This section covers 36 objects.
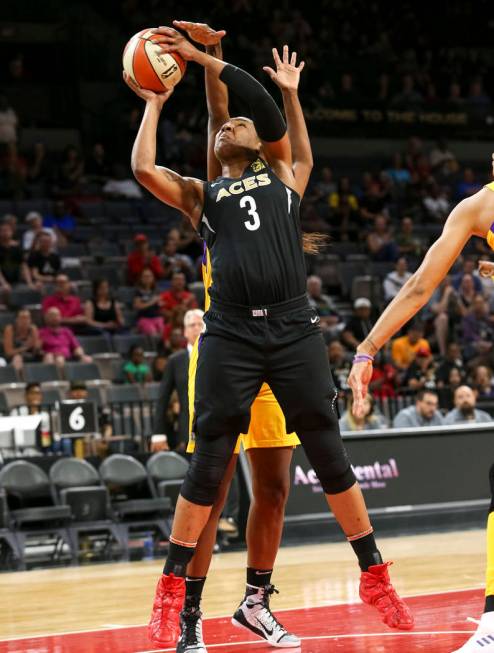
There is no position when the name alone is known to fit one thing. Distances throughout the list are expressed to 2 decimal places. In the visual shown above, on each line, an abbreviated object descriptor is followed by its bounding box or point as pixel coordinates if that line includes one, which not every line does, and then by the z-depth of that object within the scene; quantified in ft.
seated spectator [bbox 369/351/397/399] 45.91
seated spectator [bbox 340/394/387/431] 38.88
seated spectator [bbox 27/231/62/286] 51.63
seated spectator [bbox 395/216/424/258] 63.21
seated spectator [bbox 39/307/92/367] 46.19
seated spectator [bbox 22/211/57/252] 52.95
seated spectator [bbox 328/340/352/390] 44.98
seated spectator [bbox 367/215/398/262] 62.54
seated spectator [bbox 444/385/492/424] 40.29
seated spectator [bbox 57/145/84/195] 61.52
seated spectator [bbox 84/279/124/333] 49.52
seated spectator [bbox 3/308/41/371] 44.91
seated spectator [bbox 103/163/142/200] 63.41
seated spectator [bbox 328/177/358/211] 66.74
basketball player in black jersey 16.44
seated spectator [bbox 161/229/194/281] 54.13
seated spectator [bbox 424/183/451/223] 70.03
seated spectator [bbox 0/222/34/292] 51.24
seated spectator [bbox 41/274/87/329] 48.47
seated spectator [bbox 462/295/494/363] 55.21
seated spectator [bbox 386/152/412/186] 72.43
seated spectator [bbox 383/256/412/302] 57.00
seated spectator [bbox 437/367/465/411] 44.01
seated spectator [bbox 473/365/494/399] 46.44
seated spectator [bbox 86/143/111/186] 63.98
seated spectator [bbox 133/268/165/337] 50.55
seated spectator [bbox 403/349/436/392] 46.55
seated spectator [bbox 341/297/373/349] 52.34
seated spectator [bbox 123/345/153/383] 45.42
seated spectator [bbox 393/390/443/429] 39.40
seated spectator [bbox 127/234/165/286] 53.21
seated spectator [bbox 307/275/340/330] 53.57
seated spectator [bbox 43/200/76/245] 57.31
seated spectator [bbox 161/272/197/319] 49.73
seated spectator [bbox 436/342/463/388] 47.14
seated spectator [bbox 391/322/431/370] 51.39
